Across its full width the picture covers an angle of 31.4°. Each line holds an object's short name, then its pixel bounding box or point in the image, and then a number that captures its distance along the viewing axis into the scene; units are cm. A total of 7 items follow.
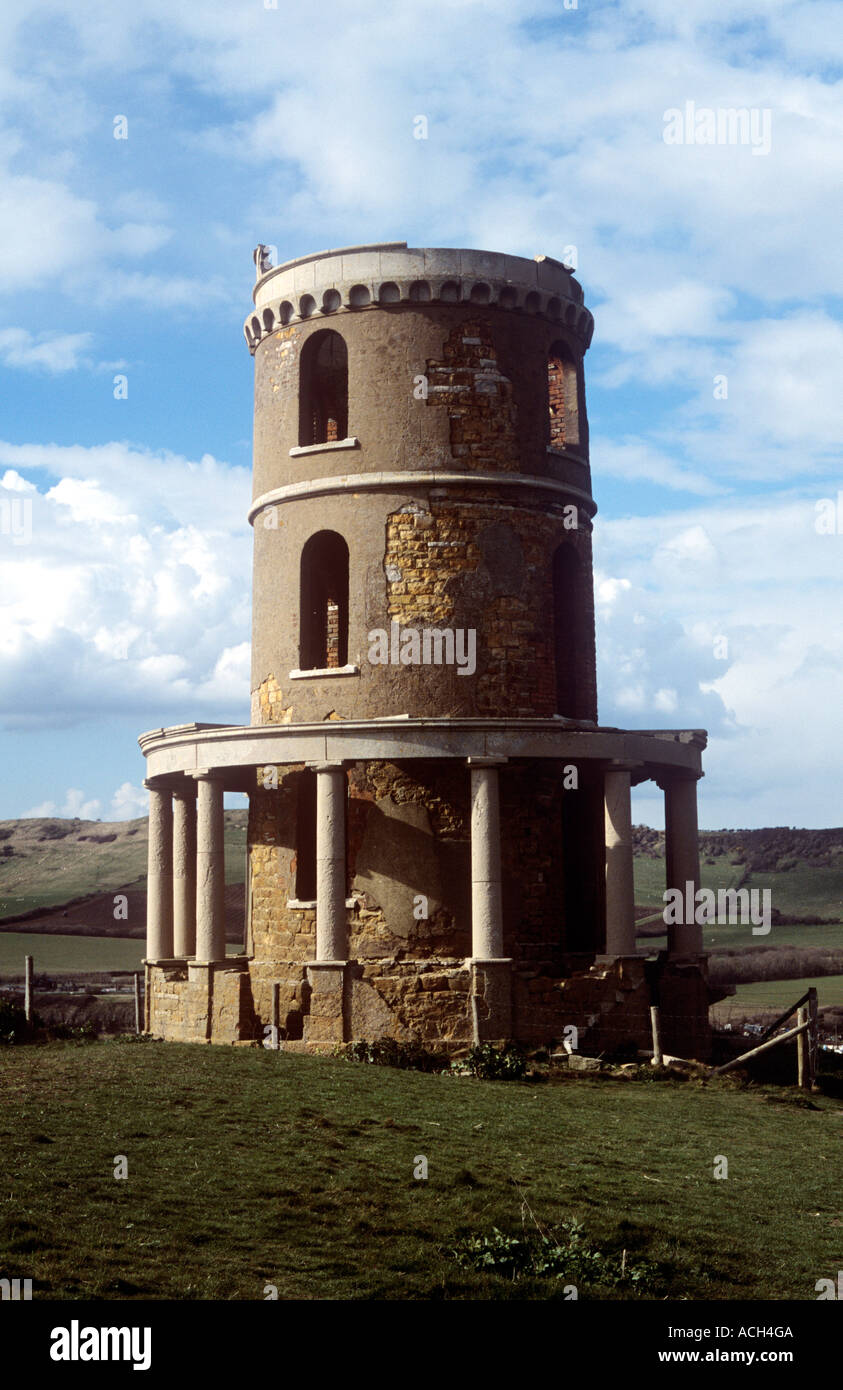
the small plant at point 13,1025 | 2312
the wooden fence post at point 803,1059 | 2291
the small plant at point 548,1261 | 1170
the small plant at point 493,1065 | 2162
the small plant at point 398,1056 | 2233
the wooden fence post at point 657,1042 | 2259
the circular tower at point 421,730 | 2389
